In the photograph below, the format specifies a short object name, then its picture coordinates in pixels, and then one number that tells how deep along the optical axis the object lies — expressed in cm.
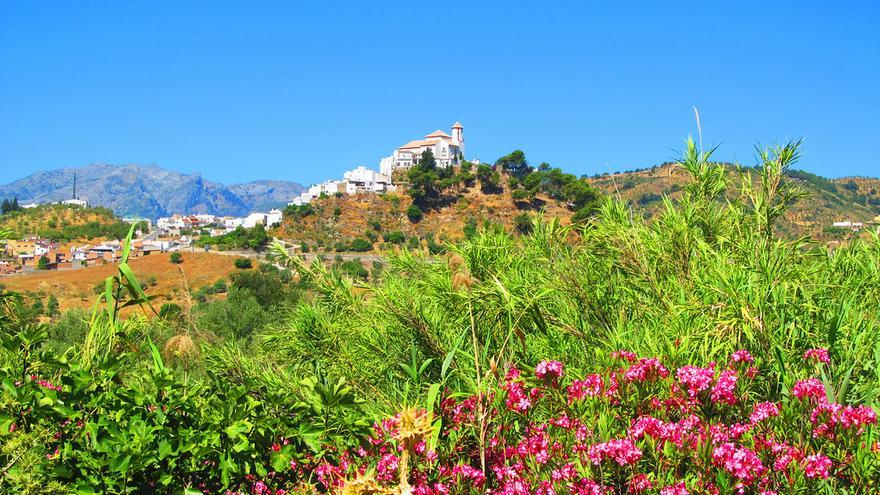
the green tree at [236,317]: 2119
